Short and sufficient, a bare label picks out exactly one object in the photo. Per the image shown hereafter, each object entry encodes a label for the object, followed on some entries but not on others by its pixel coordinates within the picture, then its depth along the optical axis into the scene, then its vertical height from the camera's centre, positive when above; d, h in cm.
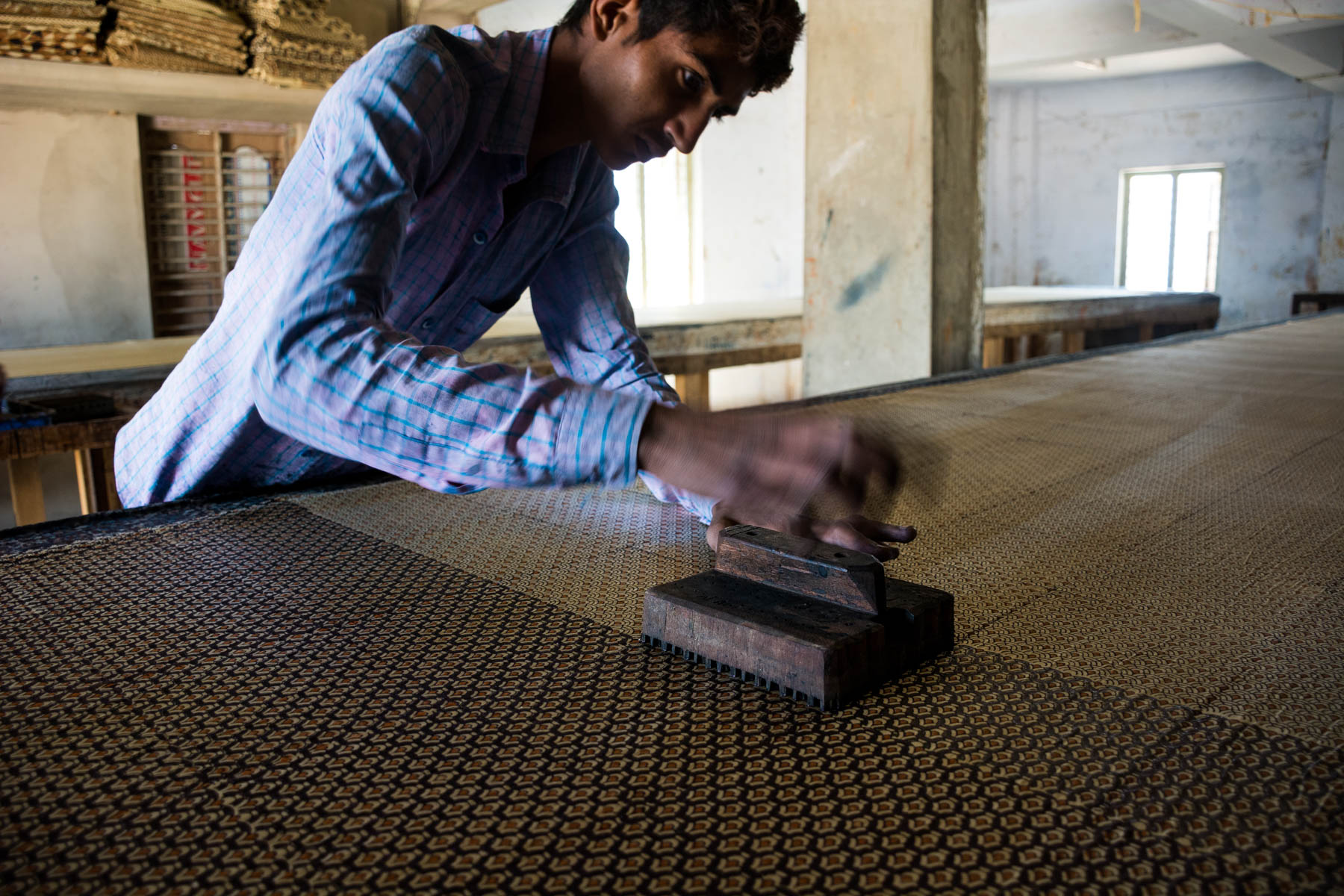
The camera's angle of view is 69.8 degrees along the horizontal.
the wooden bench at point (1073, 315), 687 -18
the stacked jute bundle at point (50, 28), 412 +116
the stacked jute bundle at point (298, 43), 480 +128
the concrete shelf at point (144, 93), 444 +99
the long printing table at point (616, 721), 61 -34
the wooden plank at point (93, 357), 362 -25
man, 83 +0
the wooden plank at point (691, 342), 399 -24
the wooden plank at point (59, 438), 291 -44
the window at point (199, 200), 565 +56
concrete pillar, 367 +43
